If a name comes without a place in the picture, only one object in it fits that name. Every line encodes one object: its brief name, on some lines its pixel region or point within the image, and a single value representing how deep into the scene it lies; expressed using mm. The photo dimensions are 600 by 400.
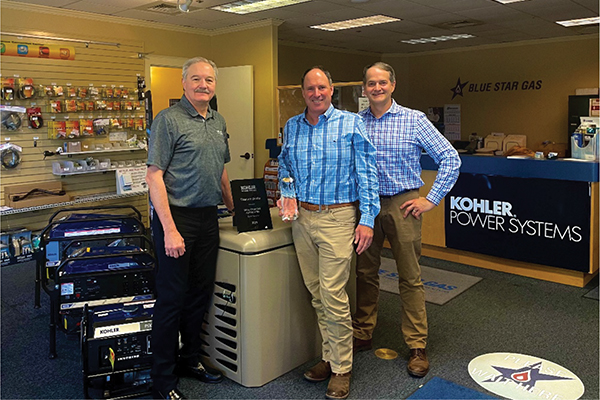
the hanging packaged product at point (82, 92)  5997
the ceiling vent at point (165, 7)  5824
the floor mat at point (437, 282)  4223
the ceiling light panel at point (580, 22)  7395
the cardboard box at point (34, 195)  5527
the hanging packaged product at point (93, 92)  6121
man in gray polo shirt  2434
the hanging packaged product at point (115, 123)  6355
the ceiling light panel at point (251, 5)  5914
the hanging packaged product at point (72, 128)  5906
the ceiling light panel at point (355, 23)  7098
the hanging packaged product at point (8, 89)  5383
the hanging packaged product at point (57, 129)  5785
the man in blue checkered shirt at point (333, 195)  2574
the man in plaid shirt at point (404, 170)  2789
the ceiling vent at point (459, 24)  7332
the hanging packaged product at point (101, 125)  6199
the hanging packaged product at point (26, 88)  5527
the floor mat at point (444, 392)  2643
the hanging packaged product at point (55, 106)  5738
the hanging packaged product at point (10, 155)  5520
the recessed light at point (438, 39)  8805
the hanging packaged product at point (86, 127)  6035
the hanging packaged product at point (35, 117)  5633
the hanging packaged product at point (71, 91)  5914
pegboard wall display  5562
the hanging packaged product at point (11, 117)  5461
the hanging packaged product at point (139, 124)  6648
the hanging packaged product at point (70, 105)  5848
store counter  4277
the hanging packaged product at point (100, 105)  6152
